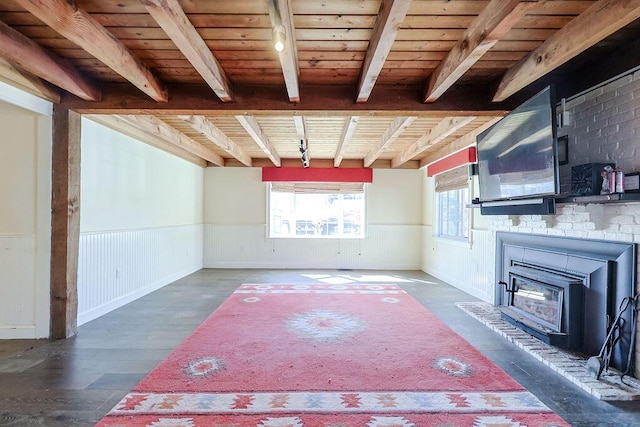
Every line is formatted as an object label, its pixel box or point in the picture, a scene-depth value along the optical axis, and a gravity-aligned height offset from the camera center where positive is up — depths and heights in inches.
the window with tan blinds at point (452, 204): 224.9 +7.2
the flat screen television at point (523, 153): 106.3 +21.6
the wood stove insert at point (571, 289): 102.3 -25.3
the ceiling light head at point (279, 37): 77.3 +38.3
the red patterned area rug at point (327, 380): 81.8 -47.0
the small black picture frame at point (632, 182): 93.4 +8.9
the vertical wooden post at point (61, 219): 130.3 -3.1
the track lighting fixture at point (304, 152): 205.3 +38.5
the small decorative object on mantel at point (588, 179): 103.5 +10.7
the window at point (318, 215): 311.6 -2.0
